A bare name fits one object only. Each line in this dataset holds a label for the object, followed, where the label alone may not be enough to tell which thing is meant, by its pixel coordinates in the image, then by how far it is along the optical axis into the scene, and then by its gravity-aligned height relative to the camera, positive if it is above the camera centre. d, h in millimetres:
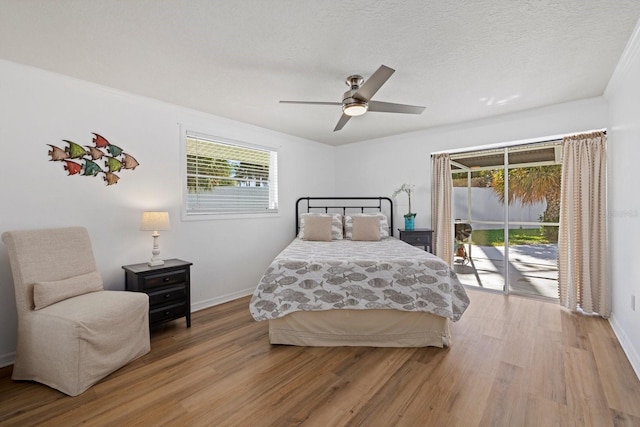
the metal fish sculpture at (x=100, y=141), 2745 +686
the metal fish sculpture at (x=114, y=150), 2843 +622
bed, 2533 -823
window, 3578 +468
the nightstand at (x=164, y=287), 2742 -758
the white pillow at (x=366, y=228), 4012 -269
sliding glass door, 3811 -126
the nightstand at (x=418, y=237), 4266 -417
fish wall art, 2586 +511
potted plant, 4458 -82
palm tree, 3717 +287
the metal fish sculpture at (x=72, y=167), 2596 +409
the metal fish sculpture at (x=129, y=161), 2949 +525
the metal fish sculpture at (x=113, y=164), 2834 +479
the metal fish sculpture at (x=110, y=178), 2824 +337
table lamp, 2858 -131
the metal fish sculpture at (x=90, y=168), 2693 +419
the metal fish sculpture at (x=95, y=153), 2719 +570
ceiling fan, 2256 +944
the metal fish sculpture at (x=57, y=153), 2515 +523
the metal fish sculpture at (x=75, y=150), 2600 +570
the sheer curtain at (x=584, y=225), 3131 -196
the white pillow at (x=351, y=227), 4207 -261
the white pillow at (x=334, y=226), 4234 -243
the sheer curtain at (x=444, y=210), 4316 -13
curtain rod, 3500 +865
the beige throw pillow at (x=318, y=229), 4047 -273
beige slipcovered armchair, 1943 -767
